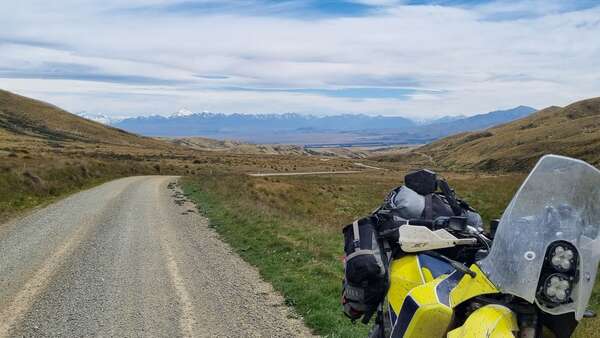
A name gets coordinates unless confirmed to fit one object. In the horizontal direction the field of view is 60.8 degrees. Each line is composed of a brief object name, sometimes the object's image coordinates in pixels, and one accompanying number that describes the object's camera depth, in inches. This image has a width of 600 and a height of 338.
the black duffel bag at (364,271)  139.7
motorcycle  105.2
